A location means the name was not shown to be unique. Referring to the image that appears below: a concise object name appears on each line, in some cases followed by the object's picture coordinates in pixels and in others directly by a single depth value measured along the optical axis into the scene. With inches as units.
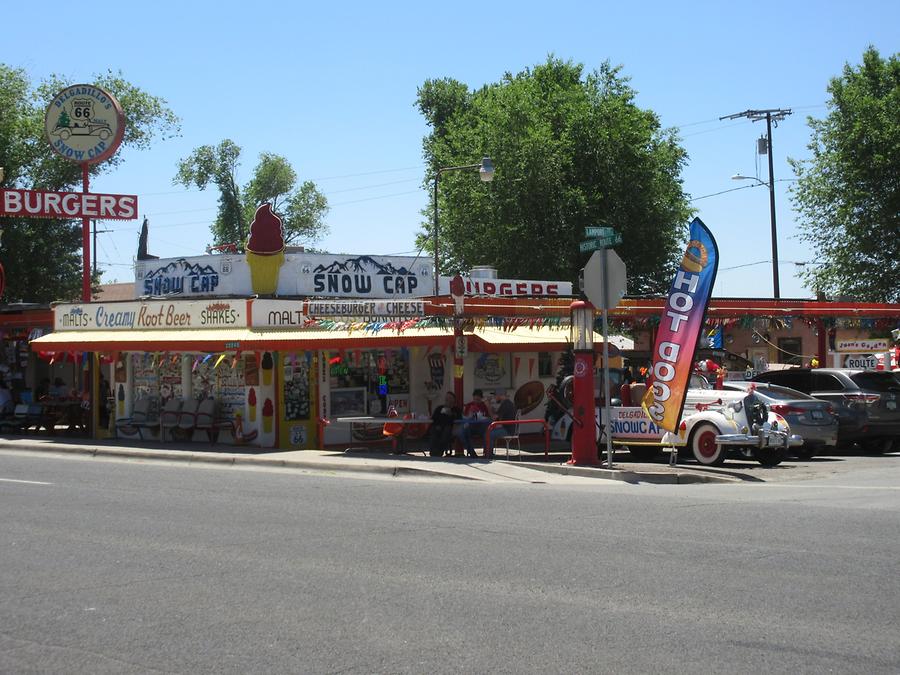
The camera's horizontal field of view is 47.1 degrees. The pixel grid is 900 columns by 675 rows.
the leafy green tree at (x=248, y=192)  3208.7
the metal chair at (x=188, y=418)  920.3
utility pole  1726.5
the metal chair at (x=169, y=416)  940.0
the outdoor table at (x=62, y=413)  1079.0
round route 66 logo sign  1145.4
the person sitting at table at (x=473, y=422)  784.3
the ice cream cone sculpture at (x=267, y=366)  871.7
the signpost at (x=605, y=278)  651.5
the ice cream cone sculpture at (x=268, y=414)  879.7
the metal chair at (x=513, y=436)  805.5
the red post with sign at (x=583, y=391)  686.5
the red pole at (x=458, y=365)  810.2
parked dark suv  843.4
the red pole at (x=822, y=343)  1109.6
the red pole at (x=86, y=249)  1114.7
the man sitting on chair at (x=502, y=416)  772.0
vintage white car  714.2
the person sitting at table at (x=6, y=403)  1099.3
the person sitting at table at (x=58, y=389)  1149.2
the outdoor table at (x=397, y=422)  782.7
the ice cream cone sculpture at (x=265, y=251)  1050.7
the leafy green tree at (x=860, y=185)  1381.6
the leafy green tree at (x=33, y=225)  1567.4
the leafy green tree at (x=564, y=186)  1710.1
